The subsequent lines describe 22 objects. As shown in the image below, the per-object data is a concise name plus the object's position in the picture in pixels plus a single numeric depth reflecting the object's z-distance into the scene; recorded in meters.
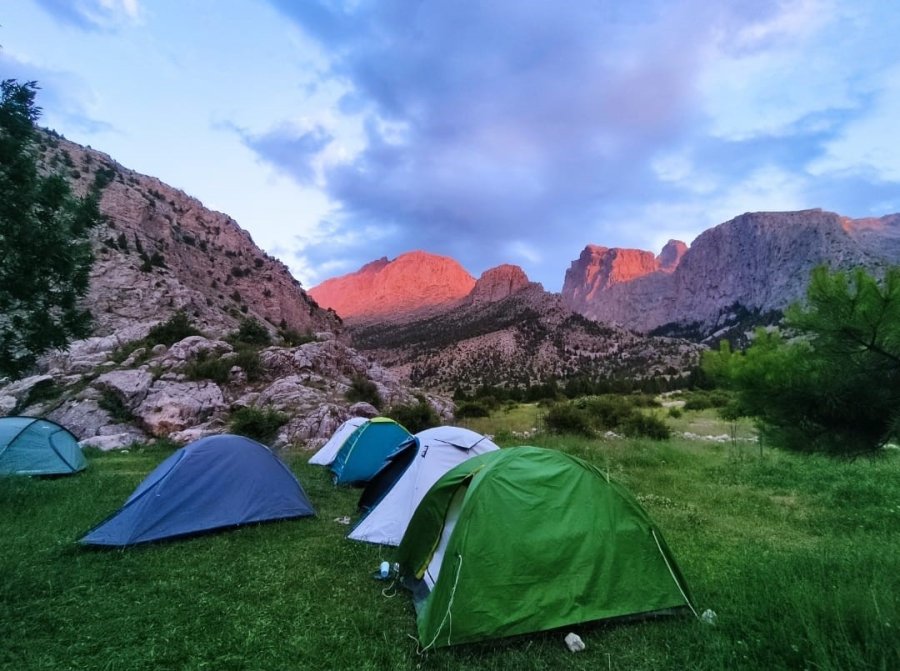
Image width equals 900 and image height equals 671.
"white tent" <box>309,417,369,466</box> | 15.53
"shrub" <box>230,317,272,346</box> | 32.81
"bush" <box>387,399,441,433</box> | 23.34
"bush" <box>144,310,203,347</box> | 29.11
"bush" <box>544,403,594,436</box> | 24.06
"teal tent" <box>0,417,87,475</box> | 12.38
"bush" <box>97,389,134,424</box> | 21.21
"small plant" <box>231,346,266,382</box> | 25.77
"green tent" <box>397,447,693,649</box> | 5.06
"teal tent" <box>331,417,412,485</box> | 13.36
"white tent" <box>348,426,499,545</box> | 8.38
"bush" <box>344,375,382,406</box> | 26.38
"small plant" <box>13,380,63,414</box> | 22.31
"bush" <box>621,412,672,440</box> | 23.44
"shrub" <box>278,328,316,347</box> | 35.03
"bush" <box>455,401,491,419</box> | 33.62
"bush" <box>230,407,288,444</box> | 20.12
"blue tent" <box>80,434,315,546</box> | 8.05
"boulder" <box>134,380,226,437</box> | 21.11
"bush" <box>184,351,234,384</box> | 24.42
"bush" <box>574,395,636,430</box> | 26.22
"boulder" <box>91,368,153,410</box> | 22.09
